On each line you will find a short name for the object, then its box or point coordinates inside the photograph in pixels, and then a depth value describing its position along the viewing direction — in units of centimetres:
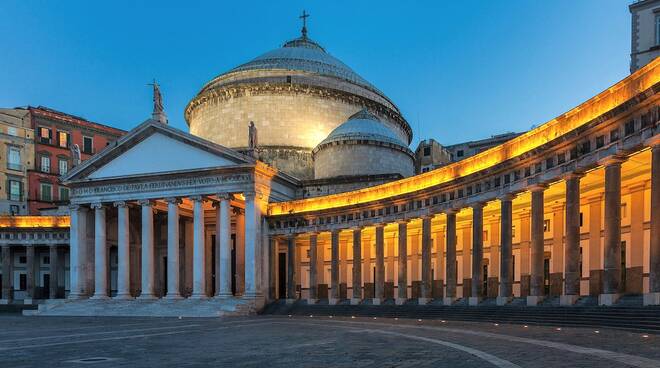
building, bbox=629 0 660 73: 4644
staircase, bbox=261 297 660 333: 2206
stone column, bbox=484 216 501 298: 4391
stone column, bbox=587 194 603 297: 3303
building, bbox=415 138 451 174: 9038
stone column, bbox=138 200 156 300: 5234
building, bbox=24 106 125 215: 7838
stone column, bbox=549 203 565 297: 3569
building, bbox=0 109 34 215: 7500
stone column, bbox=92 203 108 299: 5441
